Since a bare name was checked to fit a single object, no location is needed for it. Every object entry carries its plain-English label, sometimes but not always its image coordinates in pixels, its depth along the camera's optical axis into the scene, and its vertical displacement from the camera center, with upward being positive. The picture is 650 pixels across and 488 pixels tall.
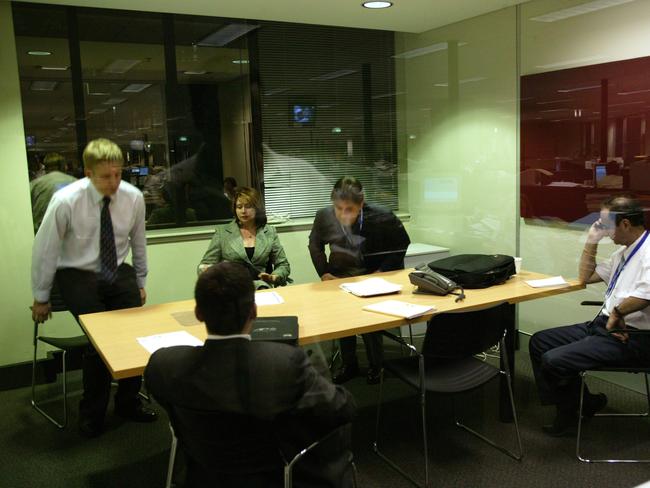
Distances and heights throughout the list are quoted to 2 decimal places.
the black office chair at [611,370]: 2.93 -1.14
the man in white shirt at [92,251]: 3.19 -0.41
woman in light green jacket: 4.00 -0.50
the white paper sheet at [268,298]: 3.23 -0.71
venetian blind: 4.96 +0.46
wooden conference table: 2.51 -0.72
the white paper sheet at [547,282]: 3.43 -0.72
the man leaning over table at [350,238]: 4.33 -0.53
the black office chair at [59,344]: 3.50 -0.97
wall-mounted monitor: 5.06 +0.46
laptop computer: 2.50 -0.69
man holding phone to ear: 3.01 -0.94
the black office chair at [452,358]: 2.78 -0.97
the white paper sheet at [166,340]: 2.50 -0.71
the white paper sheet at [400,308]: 2.88 -0.72
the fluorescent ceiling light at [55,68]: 4.13 +0.76
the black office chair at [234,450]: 1.75 -0.86
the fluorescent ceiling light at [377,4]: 4.07 +1.09
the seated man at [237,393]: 1.72 -0.65
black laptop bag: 3.42 -0.63
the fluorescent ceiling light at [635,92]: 3.44 +0.37
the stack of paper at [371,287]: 3.35 -0.70
